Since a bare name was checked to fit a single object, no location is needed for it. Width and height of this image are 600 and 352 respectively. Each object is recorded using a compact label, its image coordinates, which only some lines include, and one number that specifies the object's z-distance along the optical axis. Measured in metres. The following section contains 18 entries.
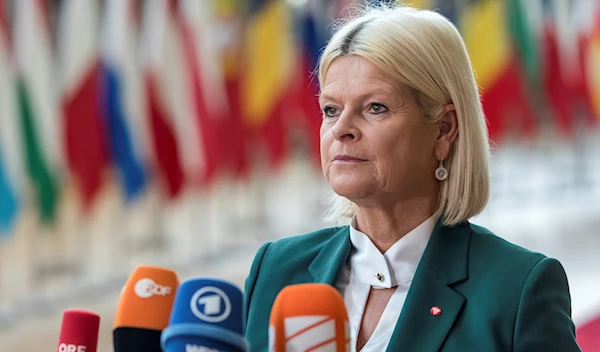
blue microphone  2.54
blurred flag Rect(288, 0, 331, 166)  16.42
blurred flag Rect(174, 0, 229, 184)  14.27
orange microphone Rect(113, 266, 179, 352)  2.91
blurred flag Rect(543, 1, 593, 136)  20.59
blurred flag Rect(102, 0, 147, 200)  13.14
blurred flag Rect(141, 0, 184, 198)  13.77
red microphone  3.02
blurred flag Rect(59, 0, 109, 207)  12.77
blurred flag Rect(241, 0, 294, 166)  15.85
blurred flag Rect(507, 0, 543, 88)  19.52
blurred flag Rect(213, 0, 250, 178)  15.49
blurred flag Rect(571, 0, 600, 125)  21.16
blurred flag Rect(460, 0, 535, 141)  18.53
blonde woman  3.93
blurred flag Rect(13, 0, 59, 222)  12.08
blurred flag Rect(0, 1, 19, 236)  11.62
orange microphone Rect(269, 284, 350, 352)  2.79
